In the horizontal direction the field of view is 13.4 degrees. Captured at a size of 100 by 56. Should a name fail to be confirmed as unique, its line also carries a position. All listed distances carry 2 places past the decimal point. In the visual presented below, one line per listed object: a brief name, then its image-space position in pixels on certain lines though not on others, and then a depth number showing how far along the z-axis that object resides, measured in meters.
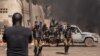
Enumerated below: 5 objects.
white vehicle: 30.17
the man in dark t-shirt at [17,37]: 7.20
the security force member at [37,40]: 19.56
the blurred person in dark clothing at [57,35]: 30.42
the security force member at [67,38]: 21.62
